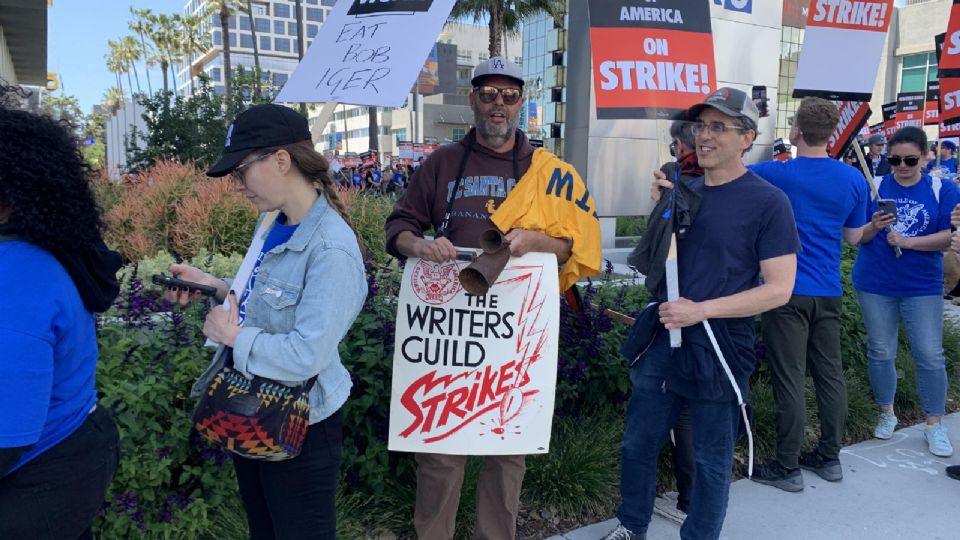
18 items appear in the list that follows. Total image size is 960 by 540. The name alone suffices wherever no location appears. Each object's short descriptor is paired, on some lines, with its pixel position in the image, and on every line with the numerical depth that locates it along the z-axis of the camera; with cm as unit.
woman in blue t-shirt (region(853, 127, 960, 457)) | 430
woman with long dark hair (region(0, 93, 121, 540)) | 144
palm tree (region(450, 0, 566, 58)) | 2636
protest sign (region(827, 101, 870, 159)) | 511
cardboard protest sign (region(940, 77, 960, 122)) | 509
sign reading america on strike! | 363
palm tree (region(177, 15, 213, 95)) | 6600
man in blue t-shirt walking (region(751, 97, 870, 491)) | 377
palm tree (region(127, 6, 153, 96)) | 6769
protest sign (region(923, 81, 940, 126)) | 1488
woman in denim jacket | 186
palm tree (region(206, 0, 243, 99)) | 4333
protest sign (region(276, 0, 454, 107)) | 283
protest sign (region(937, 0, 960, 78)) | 517
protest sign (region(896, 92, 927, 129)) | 1571
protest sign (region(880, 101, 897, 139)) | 1641
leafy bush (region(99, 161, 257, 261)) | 704
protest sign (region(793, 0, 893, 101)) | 500
